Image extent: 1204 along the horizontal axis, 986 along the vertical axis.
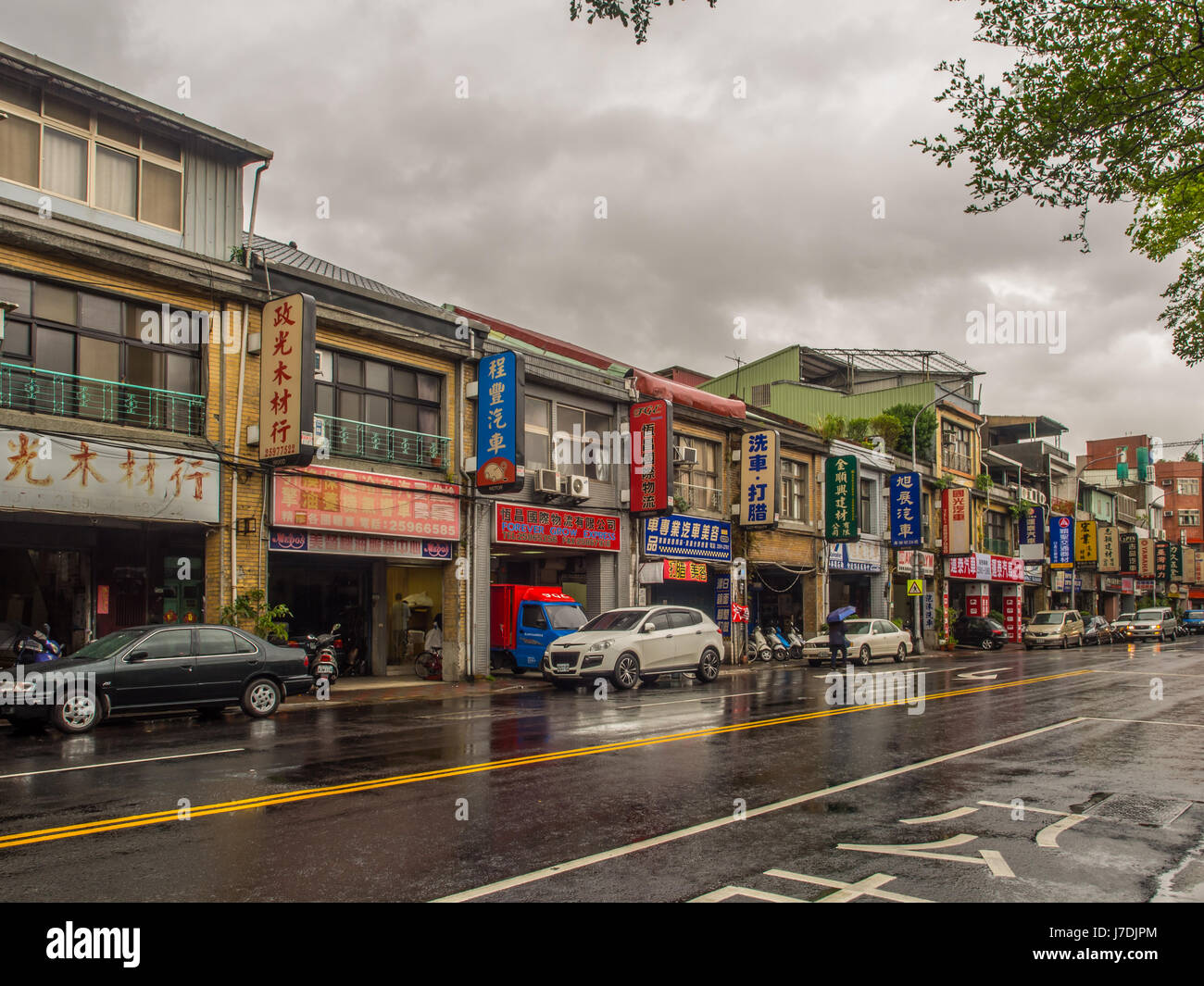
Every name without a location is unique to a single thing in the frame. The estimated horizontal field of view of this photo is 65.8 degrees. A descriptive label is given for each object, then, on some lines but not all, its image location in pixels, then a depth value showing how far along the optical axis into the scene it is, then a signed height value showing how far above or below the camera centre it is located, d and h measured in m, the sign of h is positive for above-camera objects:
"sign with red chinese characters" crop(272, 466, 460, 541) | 19.11 +1.50
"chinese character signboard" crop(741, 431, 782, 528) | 31.69 +3.08
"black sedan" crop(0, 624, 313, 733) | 12.37 -1.48
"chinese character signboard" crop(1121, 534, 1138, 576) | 73.88 +0.81
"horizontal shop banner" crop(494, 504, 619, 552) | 23.75 +1.15
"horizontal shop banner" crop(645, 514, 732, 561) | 28.72 +1.01
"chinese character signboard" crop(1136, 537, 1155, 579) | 80.69 +0.59
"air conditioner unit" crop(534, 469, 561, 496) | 24.28 +2.29
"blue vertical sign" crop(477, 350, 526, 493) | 22.44 +3.63
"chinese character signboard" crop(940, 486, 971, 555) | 46.72 +2.25
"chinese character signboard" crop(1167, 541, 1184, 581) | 85.11 +0.42
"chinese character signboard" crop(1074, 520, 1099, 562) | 64.06 +1.57
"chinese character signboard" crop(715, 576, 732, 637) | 31.78 -1.19
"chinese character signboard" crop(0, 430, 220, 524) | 15.21 +1.67
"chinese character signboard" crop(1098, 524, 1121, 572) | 69.88 +1.17
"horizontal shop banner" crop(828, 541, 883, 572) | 38.19 +0.47
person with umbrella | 26.70 -1.84
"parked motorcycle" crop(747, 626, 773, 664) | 32.06 -2.73
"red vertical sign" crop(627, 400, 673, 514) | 27.11 +3.25
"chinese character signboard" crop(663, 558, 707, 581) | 29.03 -0.05
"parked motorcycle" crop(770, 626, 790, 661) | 32.62 -2.73
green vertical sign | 36.78 +2.62
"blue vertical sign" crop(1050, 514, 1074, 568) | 59.91 +1.74
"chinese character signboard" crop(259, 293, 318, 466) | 17.94 +3.73
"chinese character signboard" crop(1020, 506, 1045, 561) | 57.84 +1.80
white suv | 19.30 -1.70
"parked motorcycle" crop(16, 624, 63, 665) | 15.22 -1.22
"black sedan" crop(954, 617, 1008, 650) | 44.56 -3.21
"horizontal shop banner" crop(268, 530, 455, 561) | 19.23 +0.59
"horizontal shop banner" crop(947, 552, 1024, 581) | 49.13 -0.09
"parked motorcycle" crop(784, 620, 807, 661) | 33.53 -2.72
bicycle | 22.67 -2.24
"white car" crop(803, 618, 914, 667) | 29.86 -2.49
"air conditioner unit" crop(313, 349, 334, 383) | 20.61 +4.60
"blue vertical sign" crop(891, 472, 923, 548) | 41.28 +2.52
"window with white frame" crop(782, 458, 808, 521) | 35.91 +3.01
